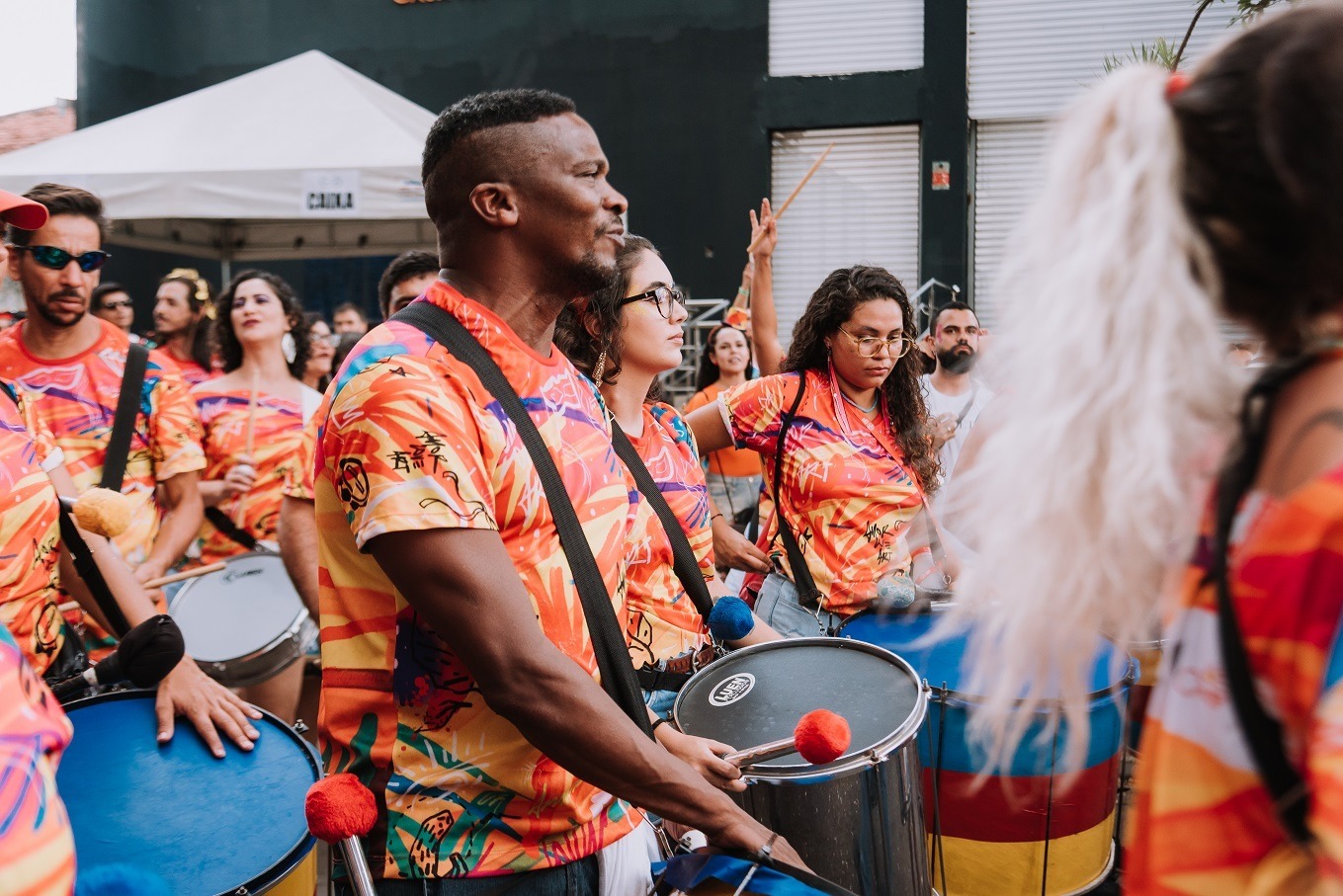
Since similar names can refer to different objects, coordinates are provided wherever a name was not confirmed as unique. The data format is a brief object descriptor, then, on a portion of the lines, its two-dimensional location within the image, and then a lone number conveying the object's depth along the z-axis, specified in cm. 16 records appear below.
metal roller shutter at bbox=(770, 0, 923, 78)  1104
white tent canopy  685
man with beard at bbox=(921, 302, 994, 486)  501
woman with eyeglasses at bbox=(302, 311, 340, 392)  629
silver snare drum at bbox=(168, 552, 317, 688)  396
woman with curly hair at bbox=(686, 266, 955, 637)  349
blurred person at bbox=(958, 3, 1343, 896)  76
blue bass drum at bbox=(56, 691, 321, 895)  184
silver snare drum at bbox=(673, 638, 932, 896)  204
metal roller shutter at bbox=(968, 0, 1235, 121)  1073
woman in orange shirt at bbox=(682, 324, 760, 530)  740
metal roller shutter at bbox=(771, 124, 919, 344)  1126
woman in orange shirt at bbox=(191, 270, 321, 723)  446
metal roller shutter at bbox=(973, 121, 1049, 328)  1107
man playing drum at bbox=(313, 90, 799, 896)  140
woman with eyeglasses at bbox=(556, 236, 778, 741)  303
